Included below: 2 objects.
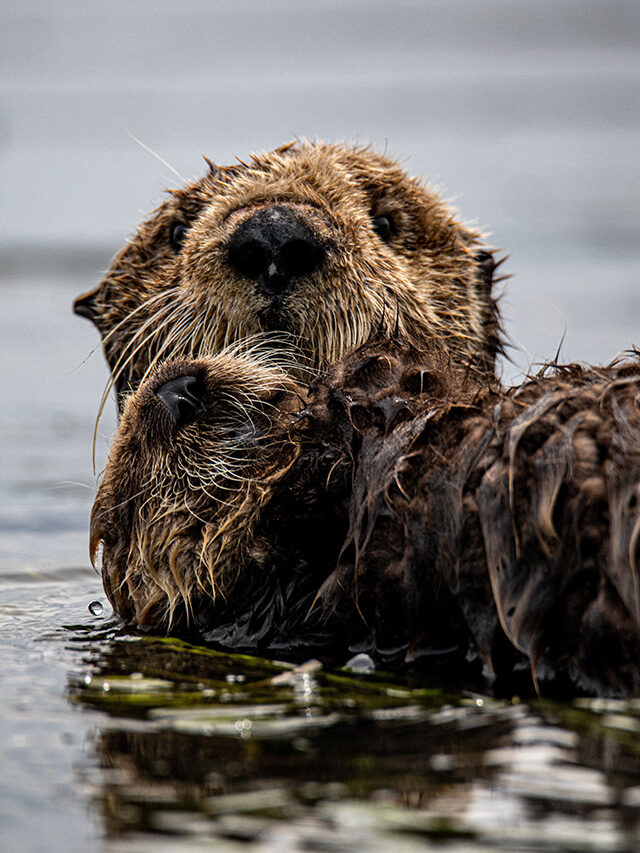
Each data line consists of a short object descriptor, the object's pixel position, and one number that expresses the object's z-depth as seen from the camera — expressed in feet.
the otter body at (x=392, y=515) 17.98
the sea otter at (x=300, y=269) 24.44
